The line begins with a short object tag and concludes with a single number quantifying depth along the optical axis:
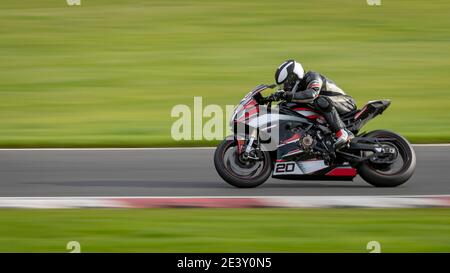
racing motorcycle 11.36
